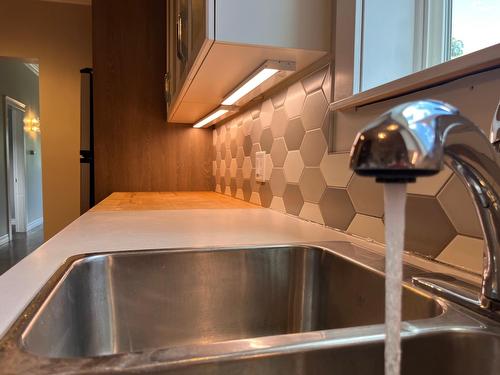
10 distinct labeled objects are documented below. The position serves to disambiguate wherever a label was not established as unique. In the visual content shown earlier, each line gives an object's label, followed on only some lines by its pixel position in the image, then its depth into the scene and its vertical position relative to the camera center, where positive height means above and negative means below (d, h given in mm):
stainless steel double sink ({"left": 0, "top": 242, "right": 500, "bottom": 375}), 312 -198
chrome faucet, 218 +11
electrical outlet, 1397 +3
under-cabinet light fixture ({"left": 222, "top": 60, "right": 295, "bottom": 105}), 927 +269
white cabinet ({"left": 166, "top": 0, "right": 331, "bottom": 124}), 764 +307
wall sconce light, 6008 +717
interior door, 5402 -68
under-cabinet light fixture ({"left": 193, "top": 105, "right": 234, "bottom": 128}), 1582 +265
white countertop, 496 -167
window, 766 +297
